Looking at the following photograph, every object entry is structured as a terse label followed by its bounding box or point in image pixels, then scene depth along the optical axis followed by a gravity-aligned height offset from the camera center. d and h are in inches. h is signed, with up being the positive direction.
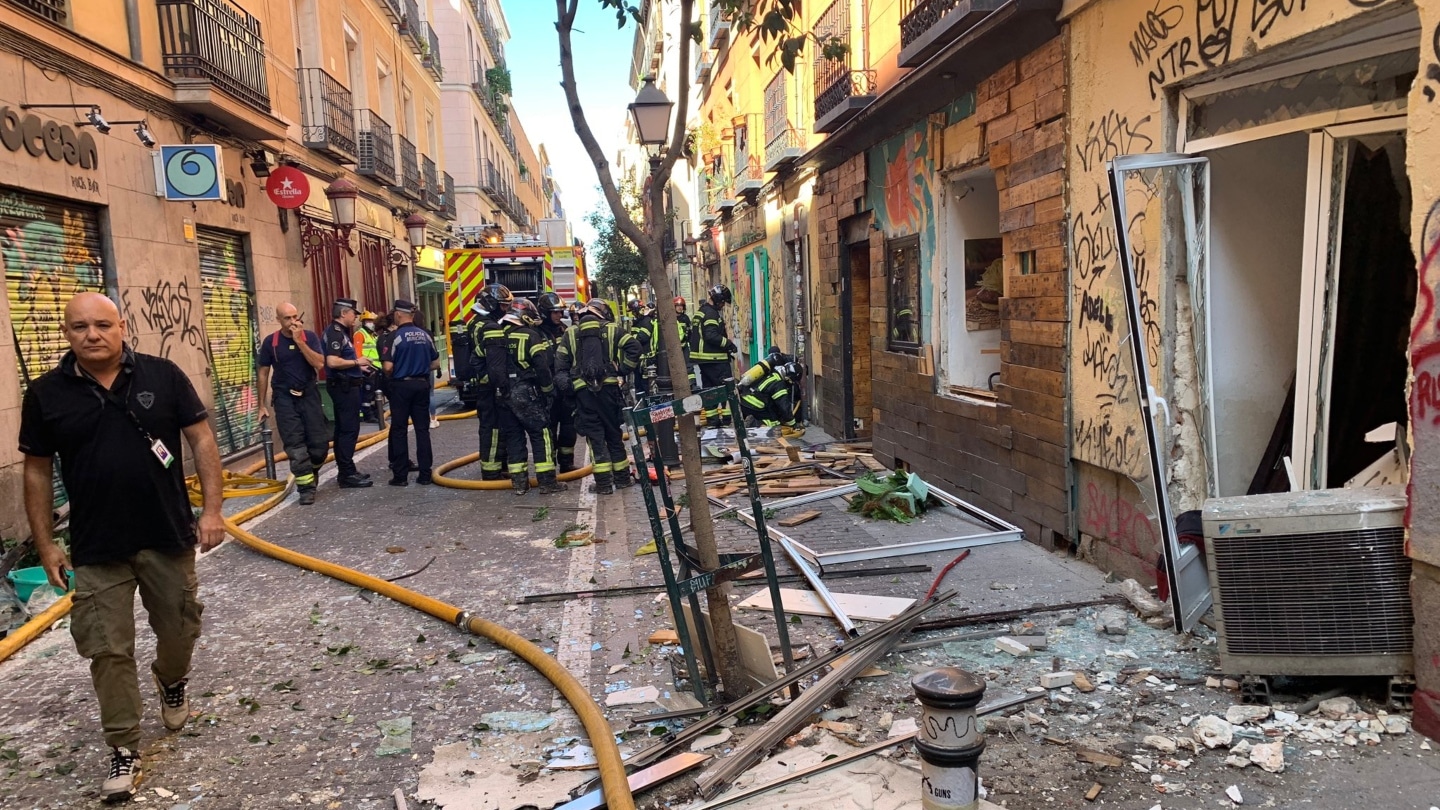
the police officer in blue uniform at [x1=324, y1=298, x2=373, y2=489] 359.6 -16.9
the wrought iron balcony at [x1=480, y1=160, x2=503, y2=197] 1301.7 +237.3
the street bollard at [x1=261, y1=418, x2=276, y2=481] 361.1 -38.1
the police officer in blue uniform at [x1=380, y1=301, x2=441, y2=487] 363.3 -18.0
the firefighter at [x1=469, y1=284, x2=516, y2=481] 343.6 -14.1
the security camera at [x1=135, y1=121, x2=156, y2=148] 352.8 +88.8
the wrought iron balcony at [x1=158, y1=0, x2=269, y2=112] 389.4 +144.0
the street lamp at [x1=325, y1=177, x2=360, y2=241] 527.2 +87.7
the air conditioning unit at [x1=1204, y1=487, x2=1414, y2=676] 129.9 -43.8
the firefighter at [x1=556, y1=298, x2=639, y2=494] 339.6 -16.6
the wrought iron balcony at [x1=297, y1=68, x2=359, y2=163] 557.3 +150.2
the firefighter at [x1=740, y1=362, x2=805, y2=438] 490.9 -41.7
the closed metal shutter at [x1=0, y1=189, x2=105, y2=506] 291.1 +35.0
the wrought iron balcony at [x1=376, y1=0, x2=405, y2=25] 790.5 +301.1
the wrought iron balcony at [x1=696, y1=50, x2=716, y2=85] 851.4 +249.3
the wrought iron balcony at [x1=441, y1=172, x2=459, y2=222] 997.3 +164.8
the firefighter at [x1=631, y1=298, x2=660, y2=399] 500.9 -8.6
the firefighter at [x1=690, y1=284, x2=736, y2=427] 494.9 -10.3
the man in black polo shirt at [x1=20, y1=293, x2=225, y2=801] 136.0 -20.0
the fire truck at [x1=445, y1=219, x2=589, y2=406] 674.2 +52.4
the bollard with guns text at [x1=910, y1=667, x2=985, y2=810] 92.6 -44.7
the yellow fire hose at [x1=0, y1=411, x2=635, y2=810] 123.4 -59.6
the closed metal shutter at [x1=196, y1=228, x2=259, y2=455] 426.6 +10.2
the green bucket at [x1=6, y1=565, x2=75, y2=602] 217.3 -51.6
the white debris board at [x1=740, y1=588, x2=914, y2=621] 193.0 -63.6
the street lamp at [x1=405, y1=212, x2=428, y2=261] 750.5 +98.3
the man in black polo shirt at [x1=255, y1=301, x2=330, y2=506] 337.7 -17.1
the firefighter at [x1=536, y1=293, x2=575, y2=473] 360.2 -28.0
